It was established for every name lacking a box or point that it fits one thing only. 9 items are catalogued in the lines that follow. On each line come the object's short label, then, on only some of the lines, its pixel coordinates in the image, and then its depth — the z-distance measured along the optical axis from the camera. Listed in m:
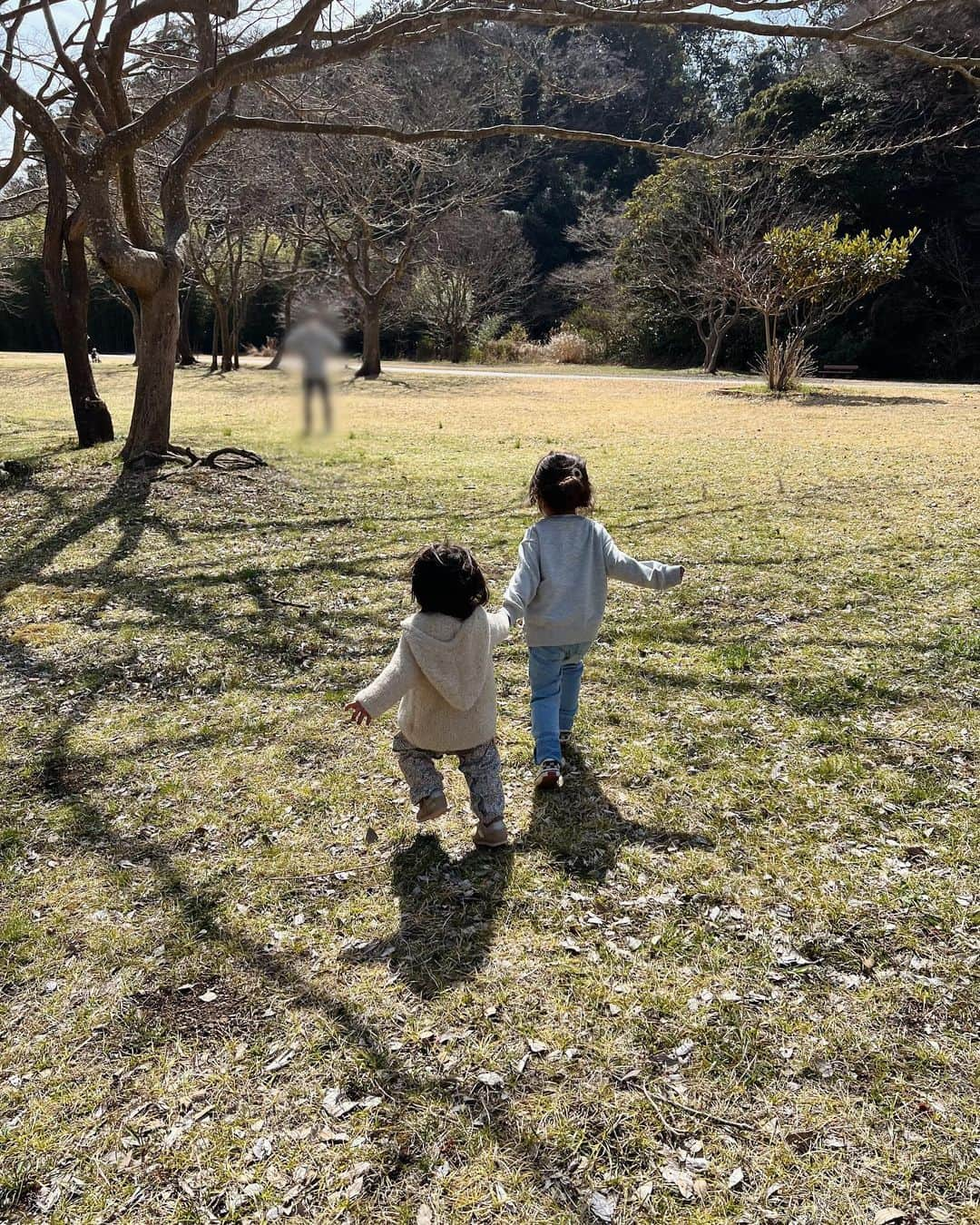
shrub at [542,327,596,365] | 33.28
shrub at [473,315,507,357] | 29.16
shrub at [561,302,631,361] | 35.41
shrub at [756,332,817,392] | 19.62
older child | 3.49
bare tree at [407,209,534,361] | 24.79
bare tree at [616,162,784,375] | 25.52
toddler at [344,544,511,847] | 2.92
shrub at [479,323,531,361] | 30.83
